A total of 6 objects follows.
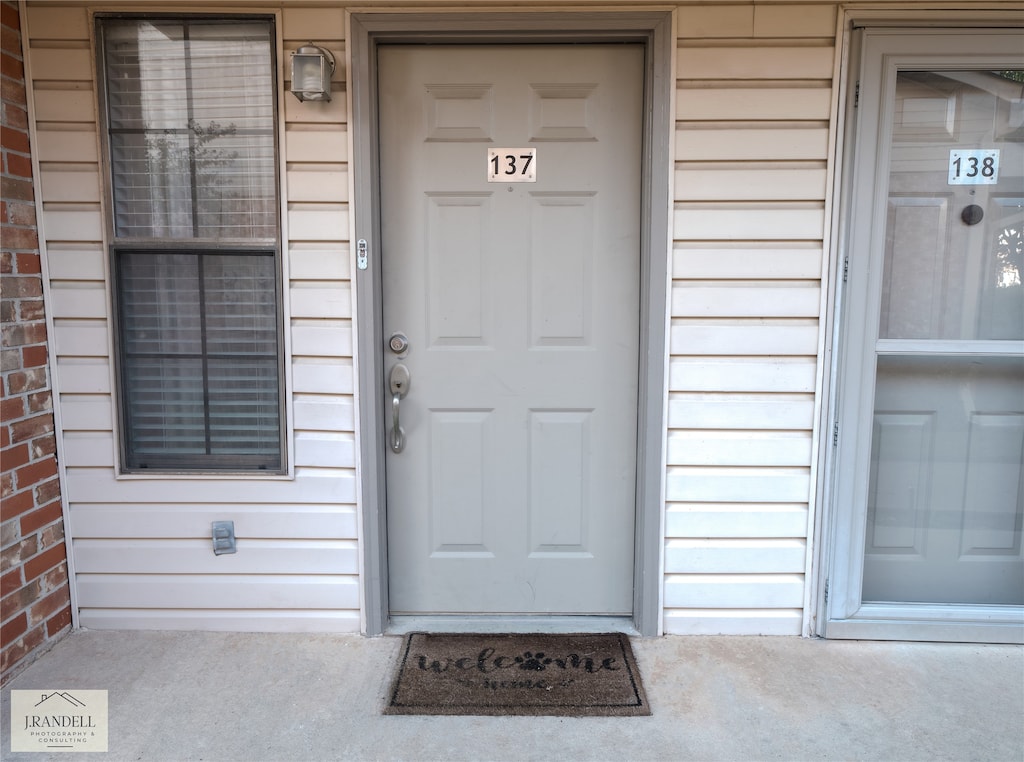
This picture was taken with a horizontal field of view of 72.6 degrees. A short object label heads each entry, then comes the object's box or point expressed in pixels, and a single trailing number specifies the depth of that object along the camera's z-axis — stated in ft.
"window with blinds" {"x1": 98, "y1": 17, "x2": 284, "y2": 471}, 7.66
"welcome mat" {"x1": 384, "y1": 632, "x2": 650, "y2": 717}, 6.94
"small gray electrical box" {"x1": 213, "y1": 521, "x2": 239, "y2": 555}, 8.14
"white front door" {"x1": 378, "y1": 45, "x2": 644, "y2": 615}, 7.80
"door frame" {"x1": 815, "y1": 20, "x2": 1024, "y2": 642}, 7.37
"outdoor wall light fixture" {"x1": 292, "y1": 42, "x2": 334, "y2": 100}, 7.20
